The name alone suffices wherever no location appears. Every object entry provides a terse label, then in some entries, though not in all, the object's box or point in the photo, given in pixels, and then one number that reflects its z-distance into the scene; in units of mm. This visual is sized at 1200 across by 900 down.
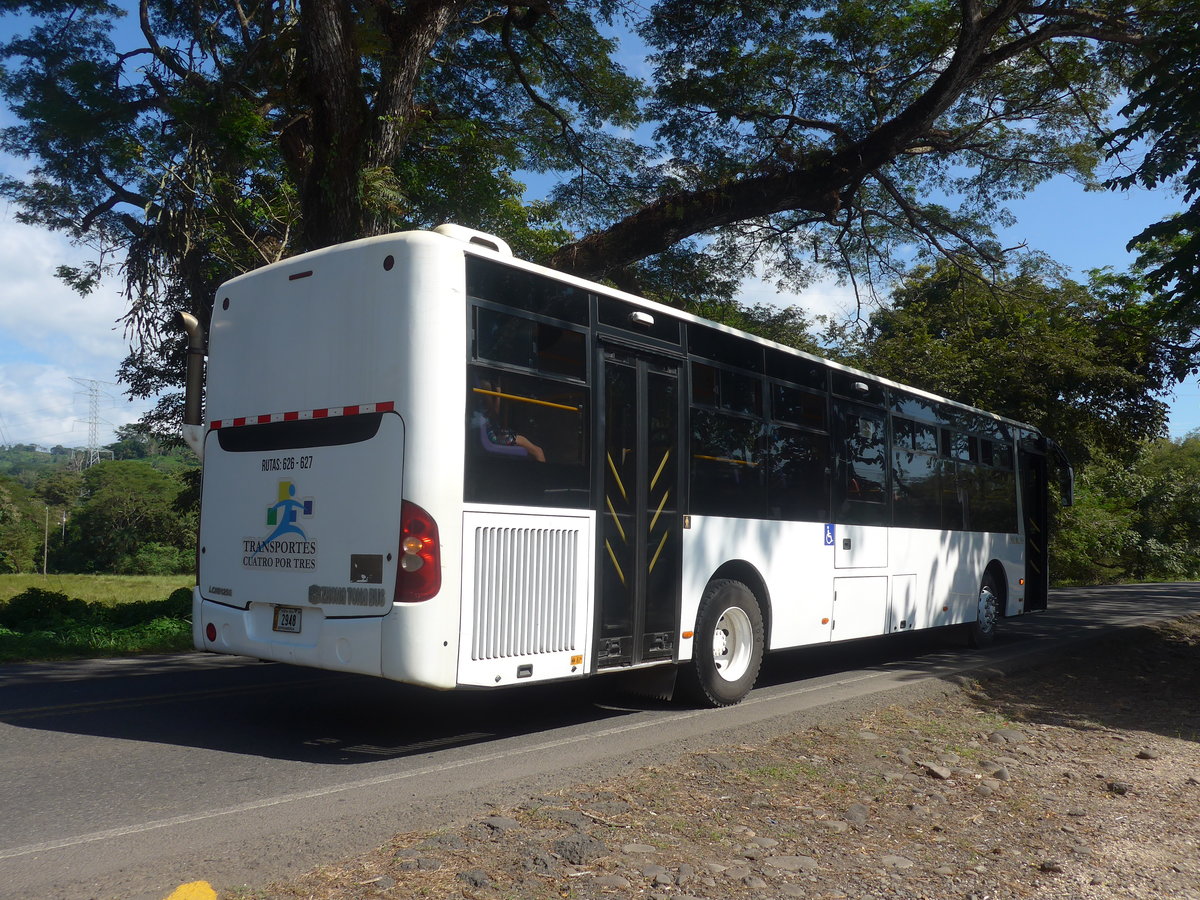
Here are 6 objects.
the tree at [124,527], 73000
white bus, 6086
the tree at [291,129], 12523
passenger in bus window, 6316
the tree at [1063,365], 24766
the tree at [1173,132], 11430
